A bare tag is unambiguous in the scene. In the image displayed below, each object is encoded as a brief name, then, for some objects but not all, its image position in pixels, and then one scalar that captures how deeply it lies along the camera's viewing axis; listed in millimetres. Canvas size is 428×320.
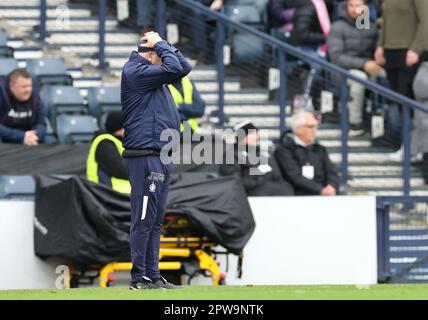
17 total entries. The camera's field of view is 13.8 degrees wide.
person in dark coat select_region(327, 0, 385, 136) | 19344
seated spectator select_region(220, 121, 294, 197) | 16969
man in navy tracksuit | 13227
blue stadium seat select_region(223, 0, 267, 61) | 19641
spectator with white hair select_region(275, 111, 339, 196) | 17281
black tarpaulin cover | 15742
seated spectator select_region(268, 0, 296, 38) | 19688
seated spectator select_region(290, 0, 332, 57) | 19625
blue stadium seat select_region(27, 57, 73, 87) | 18234
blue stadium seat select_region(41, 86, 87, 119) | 17859
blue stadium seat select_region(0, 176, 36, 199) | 16719
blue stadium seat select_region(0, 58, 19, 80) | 17906
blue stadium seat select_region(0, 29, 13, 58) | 18375
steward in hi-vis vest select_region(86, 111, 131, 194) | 15945
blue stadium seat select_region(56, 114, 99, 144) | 17609
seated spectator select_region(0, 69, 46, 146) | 17266
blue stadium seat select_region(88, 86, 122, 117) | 17938
